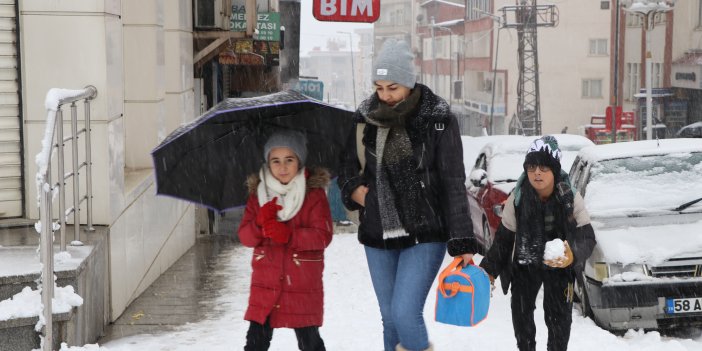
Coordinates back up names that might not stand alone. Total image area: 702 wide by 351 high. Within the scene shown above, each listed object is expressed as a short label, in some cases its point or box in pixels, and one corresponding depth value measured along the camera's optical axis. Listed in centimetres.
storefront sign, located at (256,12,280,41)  2538
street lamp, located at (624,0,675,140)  2786
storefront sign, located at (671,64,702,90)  4612
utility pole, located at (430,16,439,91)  9419
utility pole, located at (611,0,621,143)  4207
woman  483
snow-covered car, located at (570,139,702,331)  815
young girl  516
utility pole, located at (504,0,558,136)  6469
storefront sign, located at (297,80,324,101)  3247
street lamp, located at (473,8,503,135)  6907
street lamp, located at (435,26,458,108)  8943
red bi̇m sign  1672
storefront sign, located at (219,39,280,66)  2108
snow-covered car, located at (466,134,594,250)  1237
